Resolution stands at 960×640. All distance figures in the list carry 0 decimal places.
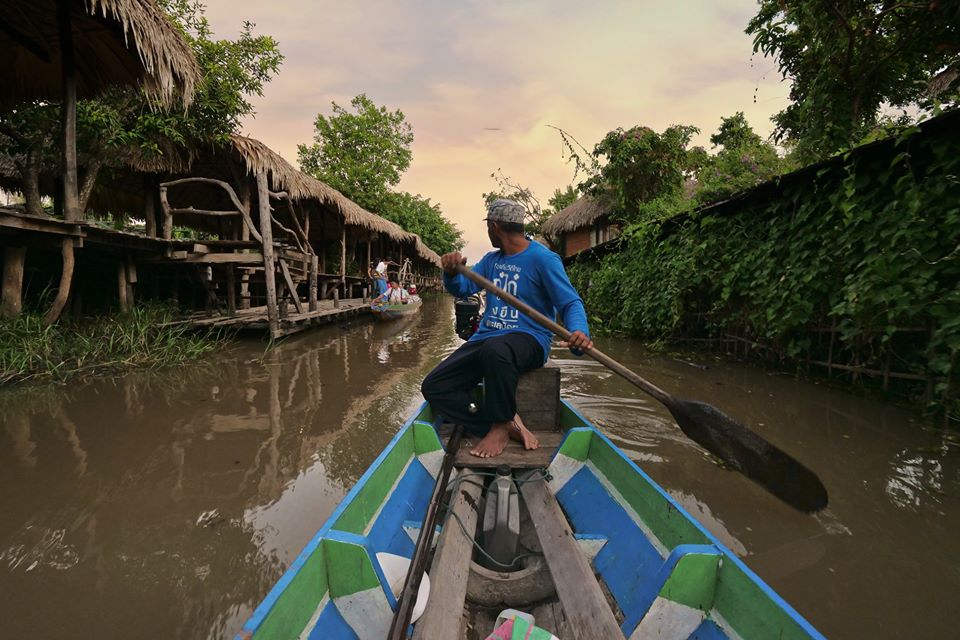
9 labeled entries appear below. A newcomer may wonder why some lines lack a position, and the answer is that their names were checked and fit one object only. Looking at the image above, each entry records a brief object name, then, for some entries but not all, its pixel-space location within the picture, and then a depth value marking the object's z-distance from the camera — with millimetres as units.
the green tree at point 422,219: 23750
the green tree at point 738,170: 6841
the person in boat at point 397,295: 11797
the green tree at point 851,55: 5090
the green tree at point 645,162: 11508
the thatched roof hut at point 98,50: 4926
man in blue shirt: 2340
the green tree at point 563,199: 23484
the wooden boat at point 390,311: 11258
